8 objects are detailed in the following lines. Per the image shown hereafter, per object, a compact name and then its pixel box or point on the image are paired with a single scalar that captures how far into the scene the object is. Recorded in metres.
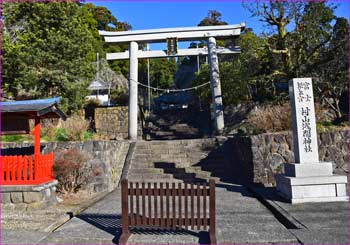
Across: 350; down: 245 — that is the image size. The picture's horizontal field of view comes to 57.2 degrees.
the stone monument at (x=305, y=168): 6.96
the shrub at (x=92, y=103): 19.73
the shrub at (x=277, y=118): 10.56
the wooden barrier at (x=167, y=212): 4.61
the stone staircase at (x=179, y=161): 10.44
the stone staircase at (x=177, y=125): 18.48
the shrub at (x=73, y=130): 11.35
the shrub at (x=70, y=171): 8.31
